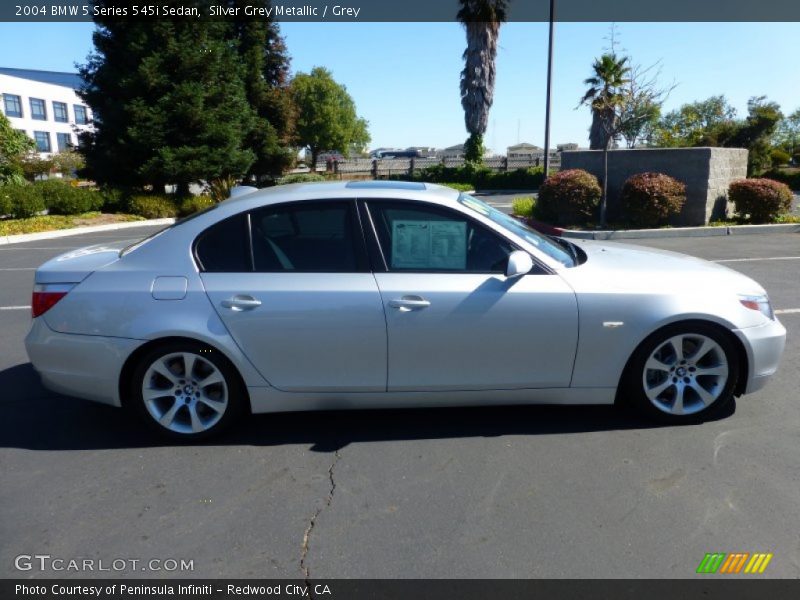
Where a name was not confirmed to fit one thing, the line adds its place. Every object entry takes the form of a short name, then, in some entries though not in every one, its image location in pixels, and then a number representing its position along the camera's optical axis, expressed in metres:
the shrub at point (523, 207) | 17.65
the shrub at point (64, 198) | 19.61
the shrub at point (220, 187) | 23.33
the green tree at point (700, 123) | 28.47
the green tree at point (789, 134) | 48.56
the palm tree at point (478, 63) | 32.50
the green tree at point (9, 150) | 20.38
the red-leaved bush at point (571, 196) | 14.80
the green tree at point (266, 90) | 28.52
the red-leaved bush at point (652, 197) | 13.94
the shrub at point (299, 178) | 27.33
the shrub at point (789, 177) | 28.75
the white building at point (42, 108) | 64.19
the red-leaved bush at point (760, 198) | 14.30
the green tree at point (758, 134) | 34.10
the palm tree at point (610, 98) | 15.66
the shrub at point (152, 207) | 21.77
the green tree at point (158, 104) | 21.28
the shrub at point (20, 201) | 17.95
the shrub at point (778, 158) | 36.50
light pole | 21.22
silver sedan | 3.80
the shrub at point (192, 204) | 23.06
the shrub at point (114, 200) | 21.64
